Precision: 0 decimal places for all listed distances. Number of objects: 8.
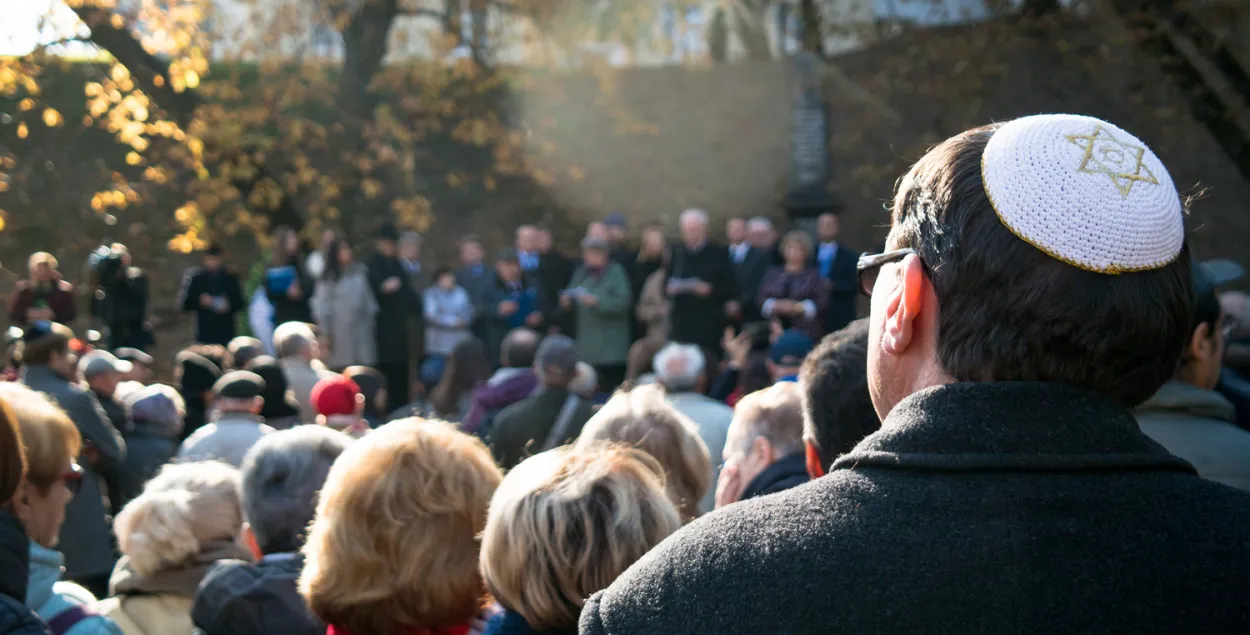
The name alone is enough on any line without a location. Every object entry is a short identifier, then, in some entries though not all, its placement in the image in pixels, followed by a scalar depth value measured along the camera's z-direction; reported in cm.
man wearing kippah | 126
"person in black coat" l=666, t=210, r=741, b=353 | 1248
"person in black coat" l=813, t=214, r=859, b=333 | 1217
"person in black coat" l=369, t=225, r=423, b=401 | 1374
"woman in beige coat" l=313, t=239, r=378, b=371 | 1355
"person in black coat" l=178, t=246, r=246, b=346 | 1376
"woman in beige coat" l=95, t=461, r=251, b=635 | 383
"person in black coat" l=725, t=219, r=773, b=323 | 1241
